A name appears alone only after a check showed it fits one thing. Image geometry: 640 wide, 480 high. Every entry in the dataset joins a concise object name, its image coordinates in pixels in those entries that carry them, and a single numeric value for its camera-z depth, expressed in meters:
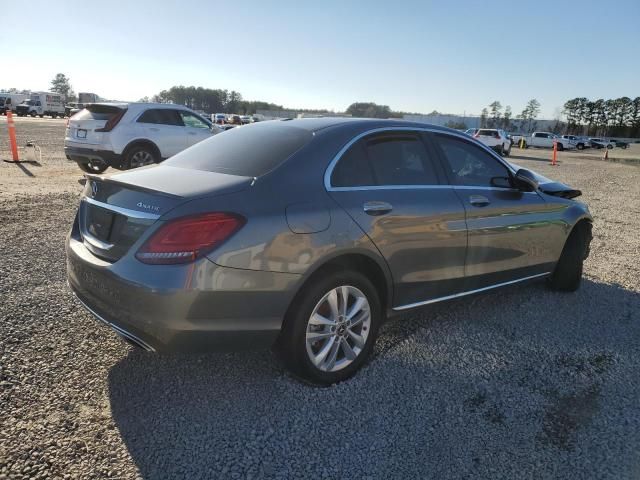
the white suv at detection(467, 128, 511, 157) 33.28
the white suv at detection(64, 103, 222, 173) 10.48
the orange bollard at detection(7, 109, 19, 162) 12.85
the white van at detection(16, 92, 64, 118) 64.44
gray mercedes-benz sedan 2.59
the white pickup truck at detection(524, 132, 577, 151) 53.59
